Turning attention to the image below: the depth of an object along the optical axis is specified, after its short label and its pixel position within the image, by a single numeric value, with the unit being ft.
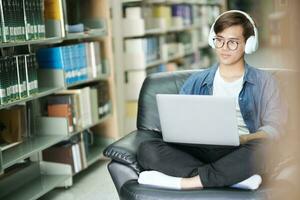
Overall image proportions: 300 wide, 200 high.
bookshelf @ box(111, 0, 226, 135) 12.69
